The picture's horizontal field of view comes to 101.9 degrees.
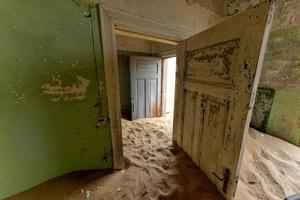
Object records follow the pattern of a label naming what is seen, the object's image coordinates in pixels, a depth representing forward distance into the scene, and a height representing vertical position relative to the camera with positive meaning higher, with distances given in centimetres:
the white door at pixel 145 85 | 284 -30
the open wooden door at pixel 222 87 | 73 -11
